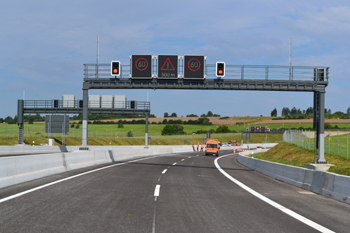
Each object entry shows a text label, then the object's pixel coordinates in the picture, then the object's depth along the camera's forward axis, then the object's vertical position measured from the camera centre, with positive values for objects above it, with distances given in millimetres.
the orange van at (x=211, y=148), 51906 -3729
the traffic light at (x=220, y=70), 24444 +3822
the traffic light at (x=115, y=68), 24859 +3896
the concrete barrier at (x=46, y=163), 11689 -2045
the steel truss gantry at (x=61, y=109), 56094 +1969
